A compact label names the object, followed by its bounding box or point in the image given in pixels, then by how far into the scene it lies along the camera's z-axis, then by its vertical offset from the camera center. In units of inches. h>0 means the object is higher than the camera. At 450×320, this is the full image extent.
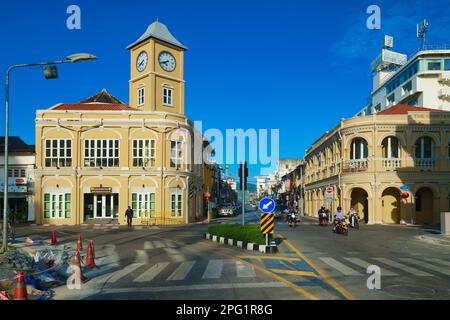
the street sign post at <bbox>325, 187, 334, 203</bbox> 1496.1 -47.5
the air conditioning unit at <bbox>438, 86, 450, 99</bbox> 2410.2 +484.1
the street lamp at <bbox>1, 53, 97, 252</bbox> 636.7 +167.2
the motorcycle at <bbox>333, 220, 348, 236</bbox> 1051.9 -112.4
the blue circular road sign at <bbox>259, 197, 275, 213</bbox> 703.1 -38.8
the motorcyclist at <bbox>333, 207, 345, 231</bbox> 1071.2 -90.4
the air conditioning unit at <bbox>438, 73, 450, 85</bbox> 2400.3 +560.5
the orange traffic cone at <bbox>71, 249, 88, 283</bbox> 461.4 -86.1
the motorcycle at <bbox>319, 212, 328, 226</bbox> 1418.6 -120.3
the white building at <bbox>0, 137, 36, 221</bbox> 1679.4 +1.8
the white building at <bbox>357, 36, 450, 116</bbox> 2421.3 +572.4
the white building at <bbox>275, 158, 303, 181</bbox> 5522.1 +206.2
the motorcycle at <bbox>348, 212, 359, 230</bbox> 1282.0 -115.0
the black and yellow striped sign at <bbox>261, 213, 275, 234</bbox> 705.0 -67.6
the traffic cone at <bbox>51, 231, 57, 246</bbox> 874.6 -115.9
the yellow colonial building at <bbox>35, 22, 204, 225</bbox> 1611.7 +56.7
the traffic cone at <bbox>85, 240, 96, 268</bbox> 571.5 -101.5
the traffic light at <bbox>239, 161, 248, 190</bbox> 803.4 +12.8
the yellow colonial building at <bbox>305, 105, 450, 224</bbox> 1492.4 +53.4
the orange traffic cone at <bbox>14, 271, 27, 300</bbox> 333.7 -82.0
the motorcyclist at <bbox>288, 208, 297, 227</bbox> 1332.4 -113.5
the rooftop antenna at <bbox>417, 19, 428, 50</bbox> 2486.0 +851.9
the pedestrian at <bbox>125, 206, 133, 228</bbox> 1459.2 -115.2
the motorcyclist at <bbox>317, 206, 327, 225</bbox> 1419.8 -107.3
